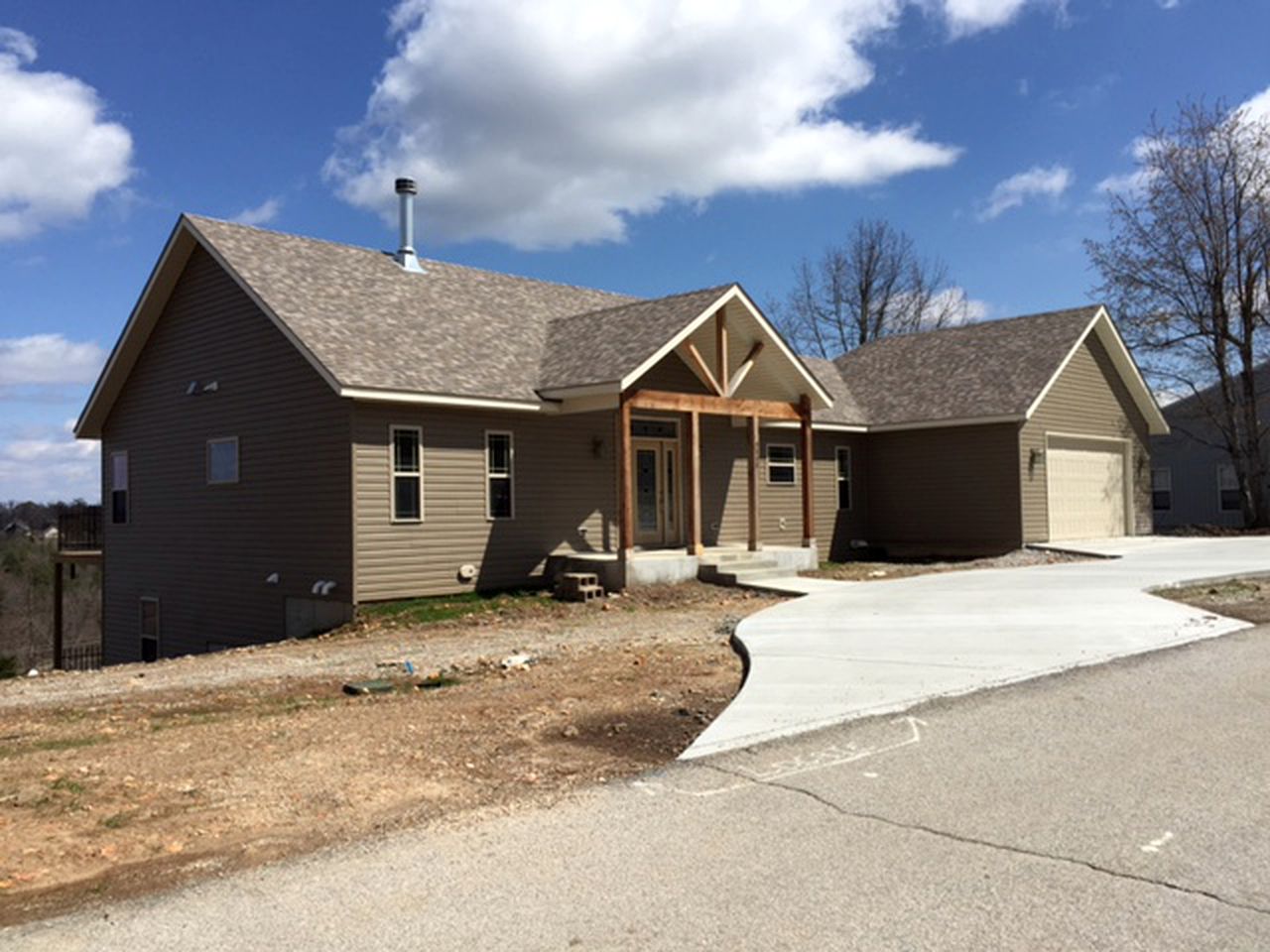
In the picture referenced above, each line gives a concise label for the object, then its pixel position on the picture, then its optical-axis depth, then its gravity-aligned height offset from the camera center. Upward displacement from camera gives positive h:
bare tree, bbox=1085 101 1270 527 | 30.11 +6.13
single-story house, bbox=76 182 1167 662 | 15.99 +1.13
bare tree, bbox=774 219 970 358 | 46.97 +8.57
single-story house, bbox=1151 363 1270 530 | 34.97 +0.69
